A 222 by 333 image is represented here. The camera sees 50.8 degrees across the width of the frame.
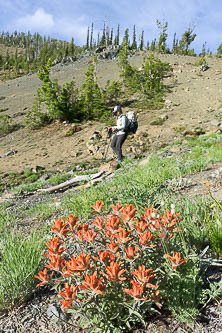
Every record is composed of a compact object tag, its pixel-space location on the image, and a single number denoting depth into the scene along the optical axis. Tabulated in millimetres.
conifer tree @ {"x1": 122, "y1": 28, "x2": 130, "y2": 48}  74388
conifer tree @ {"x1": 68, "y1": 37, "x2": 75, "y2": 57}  74688
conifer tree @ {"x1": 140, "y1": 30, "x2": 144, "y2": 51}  72662
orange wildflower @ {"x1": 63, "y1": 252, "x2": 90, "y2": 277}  1150
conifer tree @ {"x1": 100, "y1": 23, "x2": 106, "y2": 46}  73812
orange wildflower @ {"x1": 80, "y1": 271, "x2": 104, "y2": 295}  1075
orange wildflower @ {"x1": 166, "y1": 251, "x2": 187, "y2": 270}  1194
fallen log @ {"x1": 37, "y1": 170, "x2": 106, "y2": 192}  7421
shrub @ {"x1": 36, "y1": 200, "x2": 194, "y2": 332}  1142
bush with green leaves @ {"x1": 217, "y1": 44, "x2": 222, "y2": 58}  54772
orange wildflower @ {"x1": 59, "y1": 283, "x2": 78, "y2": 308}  1076
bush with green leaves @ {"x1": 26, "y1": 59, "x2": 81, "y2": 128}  20484
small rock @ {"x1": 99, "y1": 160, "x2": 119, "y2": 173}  7745
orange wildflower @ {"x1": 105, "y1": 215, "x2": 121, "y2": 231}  1390
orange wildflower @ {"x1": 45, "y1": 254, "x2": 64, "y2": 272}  1253
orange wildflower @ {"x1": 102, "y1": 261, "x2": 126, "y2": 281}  1114
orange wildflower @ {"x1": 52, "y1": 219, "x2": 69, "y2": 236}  1461
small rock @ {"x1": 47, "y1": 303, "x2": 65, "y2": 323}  1581
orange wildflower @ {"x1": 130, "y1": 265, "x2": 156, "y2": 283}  1126
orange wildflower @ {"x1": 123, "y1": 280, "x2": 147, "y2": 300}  1088
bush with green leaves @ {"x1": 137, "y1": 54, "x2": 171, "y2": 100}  26295
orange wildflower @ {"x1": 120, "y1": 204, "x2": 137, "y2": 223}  1421
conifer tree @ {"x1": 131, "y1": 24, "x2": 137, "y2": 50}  73250
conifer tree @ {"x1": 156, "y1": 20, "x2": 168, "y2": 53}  52719
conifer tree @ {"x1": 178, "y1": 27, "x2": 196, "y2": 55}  62762
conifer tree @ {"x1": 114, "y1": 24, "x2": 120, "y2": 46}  75312
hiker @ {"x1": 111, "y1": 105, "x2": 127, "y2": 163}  8289
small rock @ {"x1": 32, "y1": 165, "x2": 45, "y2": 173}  12017
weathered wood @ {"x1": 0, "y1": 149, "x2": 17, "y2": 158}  15719
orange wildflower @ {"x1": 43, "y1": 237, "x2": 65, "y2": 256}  1312
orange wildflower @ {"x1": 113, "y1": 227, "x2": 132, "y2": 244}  1266
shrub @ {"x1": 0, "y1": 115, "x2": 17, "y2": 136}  20322
